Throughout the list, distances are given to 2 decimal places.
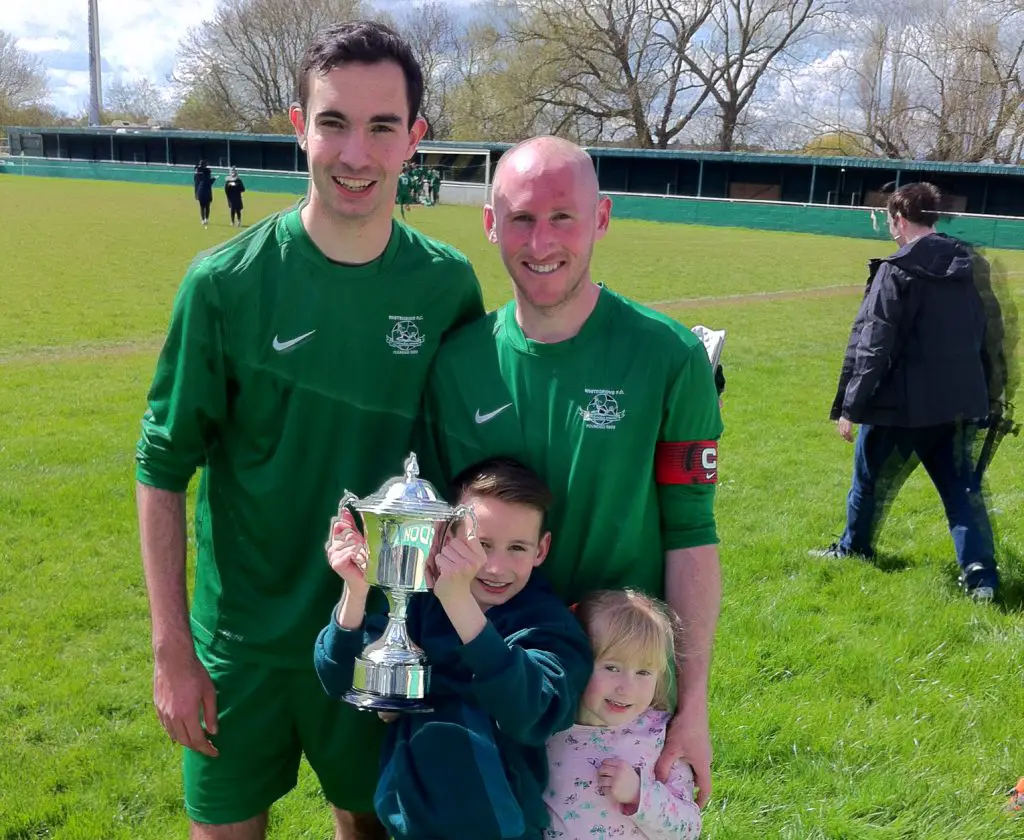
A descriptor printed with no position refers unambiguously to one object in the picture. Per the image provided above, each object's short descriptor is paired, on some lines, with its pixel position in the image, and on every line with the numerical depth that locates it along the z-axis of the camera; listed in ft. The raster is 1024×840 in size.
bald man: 7.14
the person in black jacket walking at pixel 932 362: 18.04
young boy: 5.91
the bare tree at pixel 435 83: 227.61
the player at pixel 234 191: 84.99
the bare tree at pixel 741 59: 195.11
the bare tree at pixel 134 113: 307.87
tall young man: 7.38
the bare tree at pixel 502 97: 193.57
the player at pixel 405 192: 115.34
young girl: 6.70
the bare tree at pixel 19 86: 288.10
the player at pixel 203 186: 83.71
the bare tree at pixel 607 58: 191.11
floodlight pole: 240.73
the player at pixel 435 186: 137.39
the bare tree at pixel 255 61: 252.83
